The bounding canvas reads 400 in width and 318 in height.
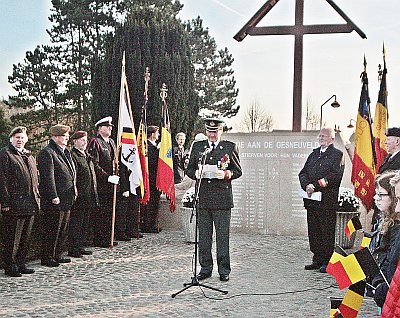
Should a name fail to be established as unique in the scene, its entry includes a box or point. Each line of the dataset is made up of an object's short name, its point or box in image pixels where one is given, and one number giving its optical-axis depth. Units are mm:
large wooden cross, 10203
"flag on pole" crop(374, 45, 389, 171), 8961
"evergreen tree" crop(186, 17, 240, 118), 29625
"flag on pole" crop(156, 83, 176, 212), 10336
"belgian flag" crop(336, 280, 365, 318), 3711
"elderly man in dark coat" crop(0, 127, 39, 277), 6926
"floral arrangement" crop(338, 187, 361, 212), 9227
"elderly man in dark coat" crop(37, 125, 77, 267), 7512
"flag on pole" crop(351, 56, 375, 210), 8547
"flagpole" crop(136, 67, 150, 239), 9961
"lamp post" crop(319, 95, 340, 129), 20969
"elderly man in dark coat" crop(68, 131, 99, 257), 8258
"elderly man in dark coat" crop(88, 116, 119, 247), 9062
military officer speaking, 6766
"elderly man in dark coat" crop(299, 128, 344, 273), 7480
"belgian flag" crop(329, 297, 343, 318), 3875
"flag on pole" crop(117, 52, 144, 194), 9445
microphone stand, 6156
